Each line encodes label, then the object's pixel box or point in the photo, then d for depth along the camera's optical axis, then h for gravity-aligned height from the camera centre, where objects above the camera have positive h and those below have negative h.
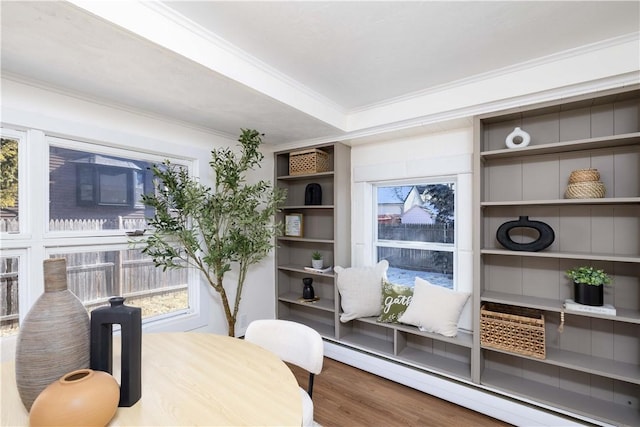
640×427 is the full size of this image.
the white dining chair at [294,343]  1.50 -0.71
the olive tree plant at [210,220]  2.26 -0.05
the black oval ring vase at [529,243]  1.98 -0.15
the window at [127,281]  2.09 -0.52
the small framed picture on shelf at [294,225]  3.30 -0.12
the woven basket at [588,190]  1.81 +0.14
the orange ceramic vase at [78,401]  0.78 -0.51
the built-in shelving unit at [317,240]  2.96 -0.27
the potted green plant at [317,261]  3.07 -0.49
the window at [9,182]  1.73 +0.20
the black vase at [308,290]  3.14 -0.81
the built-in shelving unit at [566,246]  1.85 -0.23
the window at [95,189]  1.97 +0.19
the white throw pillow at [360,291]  2.70 -0.71
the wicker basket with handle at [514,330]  1.95 -0.81
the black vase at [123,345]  0.97 -0.44
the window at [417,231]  2.62 -0.16
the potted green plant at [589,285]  1.81 -0.45
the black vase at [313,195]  3.15 +0.21
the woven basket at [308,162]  3.05 +0.56
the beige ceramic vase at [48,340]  0.89 -0.39
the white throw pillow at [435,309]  2.28 -0.76
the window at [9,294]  1.75 -0.48
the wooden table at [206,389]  0.93 -0.65
